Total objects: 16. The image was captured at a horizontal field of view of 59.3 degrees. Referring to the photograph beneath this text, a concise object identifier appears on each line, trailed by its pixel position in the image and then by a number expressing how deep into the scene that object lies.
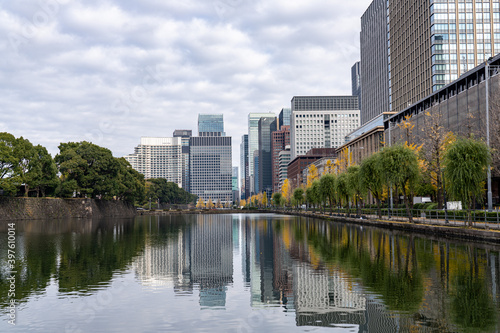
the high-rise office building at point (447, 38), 136.88
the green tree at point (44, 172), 85.56
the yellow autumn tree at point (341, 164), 118.34
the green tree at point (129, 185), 127.18
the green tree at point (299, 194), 133.25
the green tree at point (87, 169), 100.75
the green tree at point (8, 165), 74.38
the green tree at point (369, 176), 65.06
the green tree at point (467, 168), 39.94
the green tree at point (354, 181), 73.50
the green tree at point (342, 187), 80.44
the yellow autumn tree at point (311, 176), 141.57
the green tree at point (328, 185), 91.25
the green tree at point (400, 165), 55.03
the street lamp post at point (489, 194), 42.78
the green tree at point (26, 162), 78.81
